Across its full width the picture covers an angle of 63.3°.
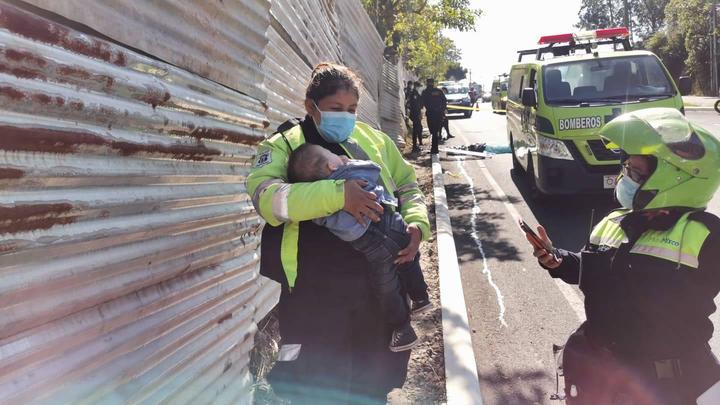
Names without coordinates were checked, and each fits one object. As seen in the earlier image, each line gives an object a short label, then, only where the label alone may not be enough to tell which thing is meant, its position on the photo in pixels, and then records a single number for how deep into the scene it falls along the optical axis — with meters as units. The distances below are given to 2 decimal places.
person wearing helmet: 1.92
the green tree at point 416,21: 16.20
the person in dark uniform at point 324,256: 1.89
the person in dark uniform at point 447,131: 17.73
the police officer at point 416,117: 15.36
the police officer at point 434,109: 13.90
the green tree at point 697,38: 37.81
